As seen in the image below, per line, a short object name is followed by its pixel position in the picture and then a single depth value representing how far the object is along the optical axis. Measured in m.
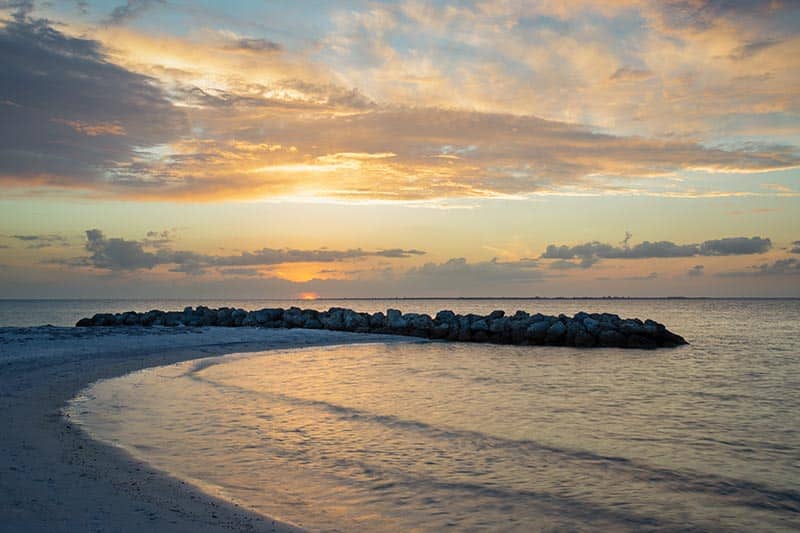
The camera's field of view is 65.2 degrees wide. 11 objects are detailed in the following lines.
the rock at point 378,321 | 46.25
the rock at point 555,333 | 40.19
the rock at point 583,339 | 38.97
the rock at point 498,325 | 42.75
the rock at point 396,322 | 45.47
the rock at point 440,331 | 44.09
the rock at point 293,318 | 46.94
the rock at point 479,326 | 43.31
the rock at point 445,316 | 45.78
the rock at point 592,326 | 39.78
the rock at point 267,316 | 47.28
